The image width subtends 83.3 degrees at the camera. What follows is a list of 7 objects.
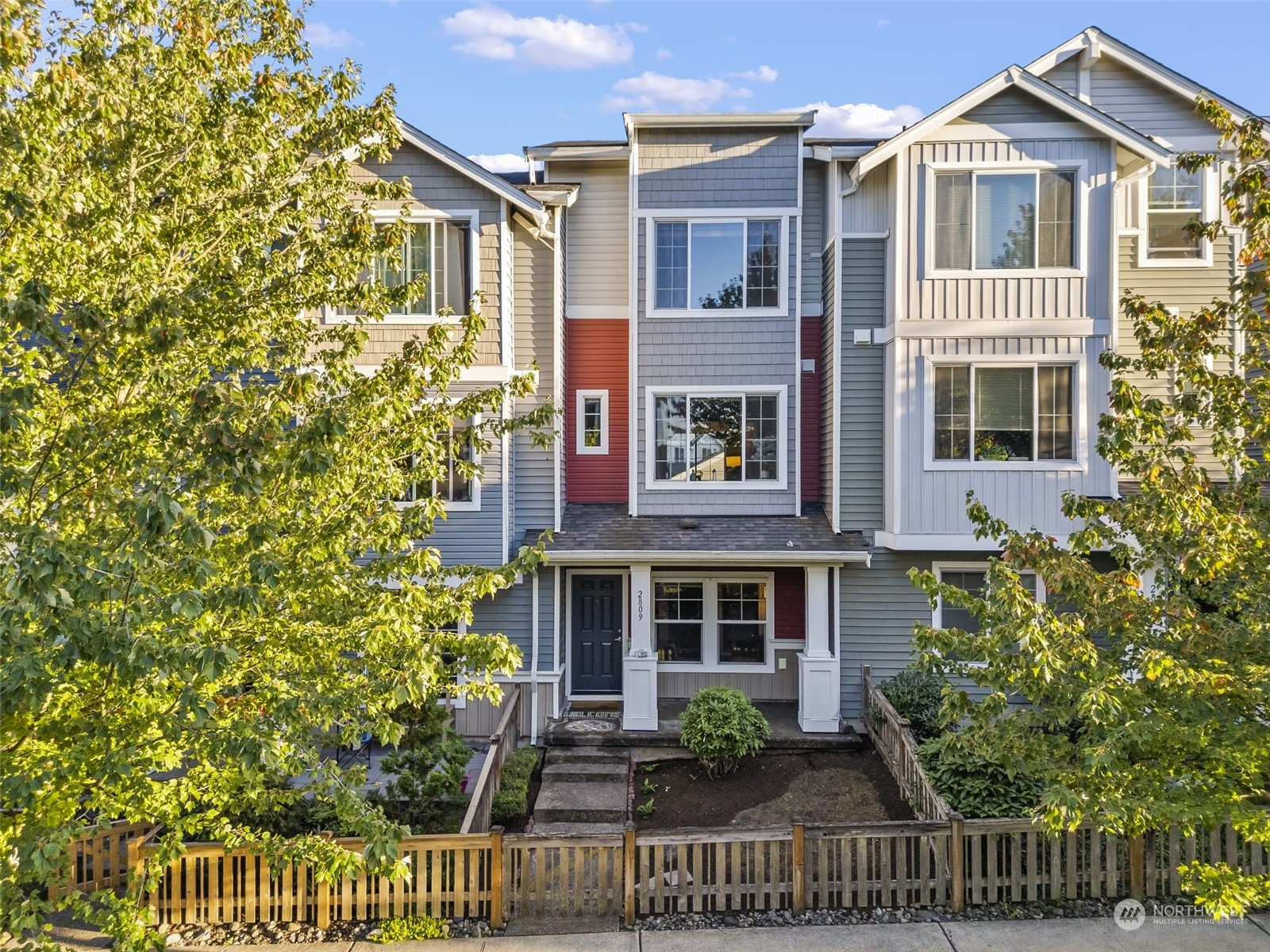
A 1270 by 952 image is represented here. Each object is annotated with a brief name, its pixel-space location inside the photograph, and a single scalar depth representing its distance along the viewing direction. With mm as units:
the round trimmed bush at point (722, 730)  9961
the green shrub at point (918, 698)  10523
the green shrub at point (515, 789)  8992
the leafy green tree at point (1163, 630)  5258
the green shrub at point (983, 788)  7668
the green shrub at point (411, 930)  6742
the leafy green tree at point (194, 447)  3859
